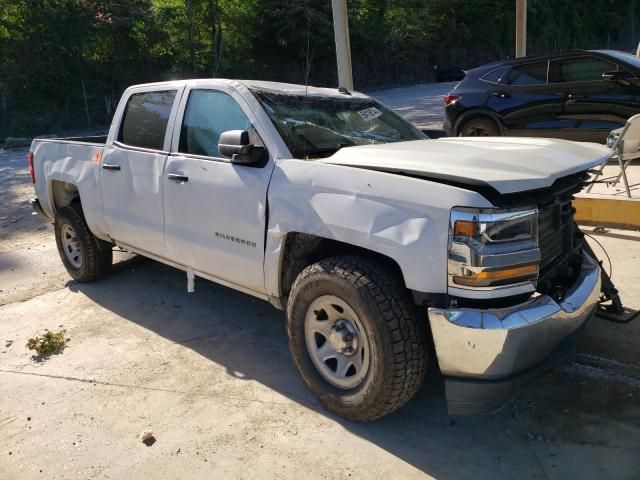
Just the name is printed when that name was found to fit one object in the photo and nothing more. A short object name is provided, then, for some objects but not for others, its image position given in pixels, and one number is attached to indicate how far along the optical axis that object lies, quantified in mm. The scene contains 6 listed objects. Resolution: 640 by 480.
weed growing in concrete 4137
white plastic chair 6049
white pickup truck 2637
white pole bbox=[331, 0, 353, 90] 7645
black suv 8305
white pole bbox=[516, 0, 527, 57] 11775
